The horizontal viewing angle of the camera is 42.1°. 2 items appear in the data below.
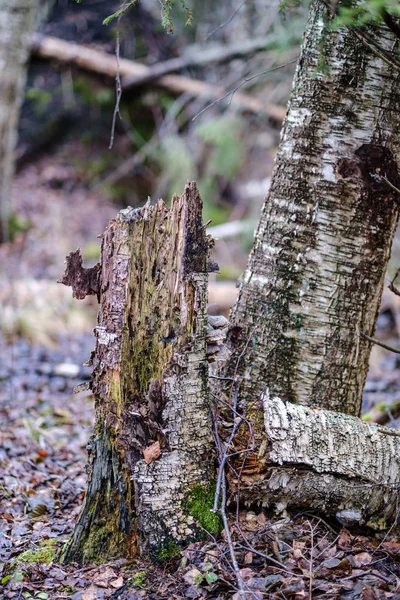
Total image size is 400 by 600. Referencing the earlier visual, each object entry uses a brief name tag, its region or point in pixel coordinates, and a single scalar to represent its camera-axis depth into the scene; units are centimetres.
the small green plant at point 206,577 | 218
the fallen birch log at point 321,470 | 244
